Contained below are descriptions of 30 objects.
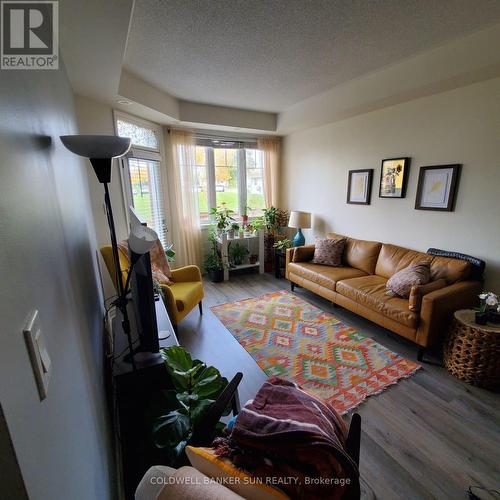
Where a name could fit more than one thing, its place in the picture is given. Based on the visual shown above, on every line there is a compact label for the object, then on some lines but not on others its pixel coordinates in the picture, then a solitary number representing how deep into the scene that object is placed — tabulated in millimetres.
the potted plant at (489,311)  1959
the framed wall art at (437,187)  2609
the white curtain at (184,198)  3975
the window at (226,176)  4473
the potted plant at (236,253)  4613
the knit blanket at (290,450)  635
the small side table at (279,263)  4453
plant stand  4264
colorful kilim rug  2020
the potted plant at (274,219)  4742
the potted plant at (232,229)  4375
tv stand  1246
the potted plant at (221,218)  4273
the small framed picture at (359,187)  3416
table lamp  4184
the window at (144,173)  3205
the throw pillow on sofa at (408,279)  2455
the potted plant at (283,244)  4362
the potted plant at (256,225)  4590
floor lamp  1054
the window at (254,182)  4723
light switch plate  490
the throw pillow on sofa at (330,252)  3584
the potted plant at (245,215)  4613
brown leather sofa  2207
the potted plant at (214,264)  4266
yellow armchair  2457
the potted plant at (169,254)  3488
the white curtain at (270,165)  4723
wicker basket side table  1895
